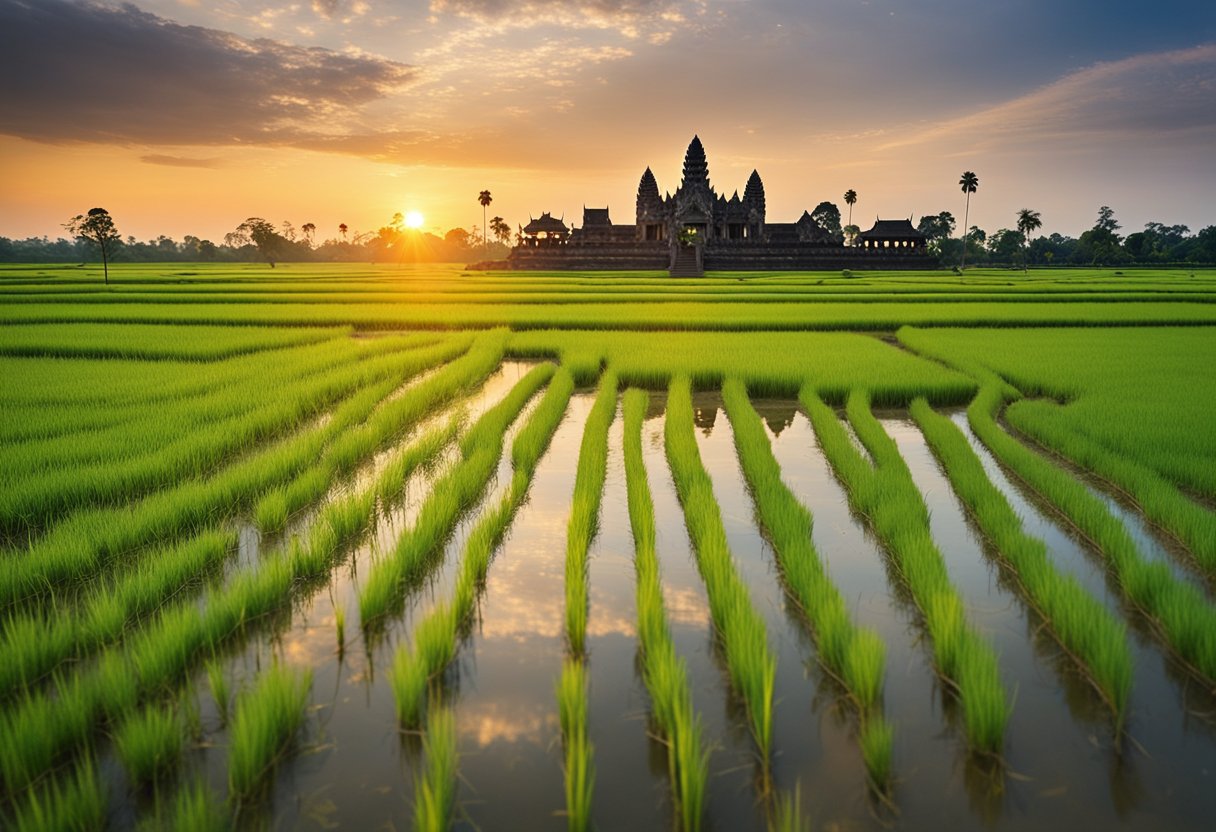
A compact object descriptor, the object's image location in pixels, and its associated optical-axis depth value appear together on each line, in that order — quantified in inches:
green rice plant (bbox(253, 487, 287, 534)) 201.8
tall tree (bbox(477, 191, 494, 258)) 3560.5
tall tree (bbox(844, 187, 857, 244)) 3538.4
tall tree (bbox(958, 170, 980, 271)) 2957.7
